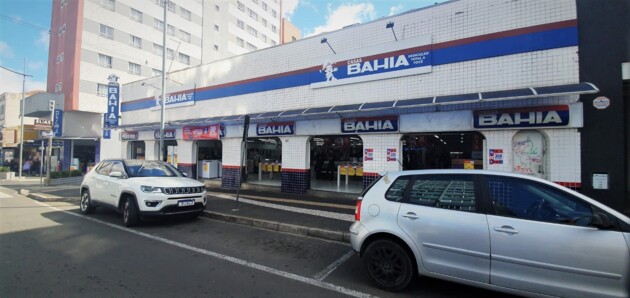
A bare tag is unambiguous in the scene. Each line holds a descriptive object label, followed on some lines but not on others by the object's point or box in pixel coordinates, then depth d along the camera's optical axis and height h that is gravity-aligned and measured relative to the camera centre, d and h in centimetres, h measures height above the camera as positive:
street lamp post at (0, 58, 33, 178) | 2255 +297
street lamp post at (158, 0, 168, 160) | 1205 +258
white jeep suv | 675 -94
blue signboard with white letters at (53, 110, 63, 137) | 2205 +235
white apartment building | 2516 +1015
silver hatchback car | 290 -87
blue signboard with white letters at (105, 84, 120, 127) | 1798 +302
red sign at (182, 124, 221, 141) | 1356 +108
